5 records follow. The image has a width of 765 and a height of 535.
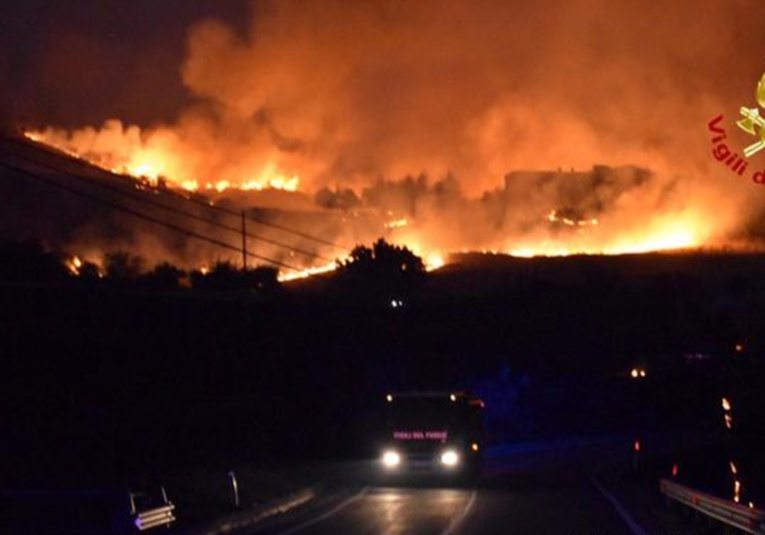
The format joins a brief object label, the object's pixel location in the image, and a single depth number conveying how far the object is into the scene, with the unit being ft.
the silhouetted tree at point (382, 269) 313.73
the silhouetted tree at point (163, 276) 265.77
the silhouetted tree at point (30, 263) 234.17
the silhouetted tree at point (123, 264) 338.38
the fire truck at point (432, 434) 129.08
